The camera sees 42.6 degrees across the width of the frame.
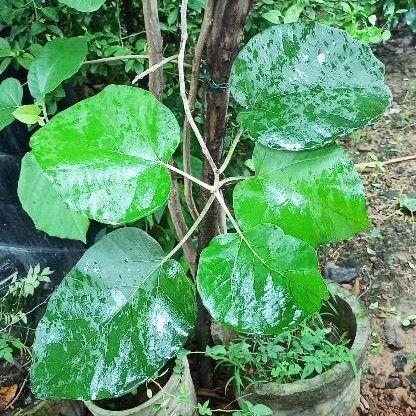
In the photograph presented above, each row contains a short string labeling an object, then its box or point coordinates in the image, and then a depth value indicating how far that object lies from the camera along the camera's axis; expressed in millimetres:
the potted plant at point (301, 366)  1249
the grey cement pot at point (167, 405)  1132
